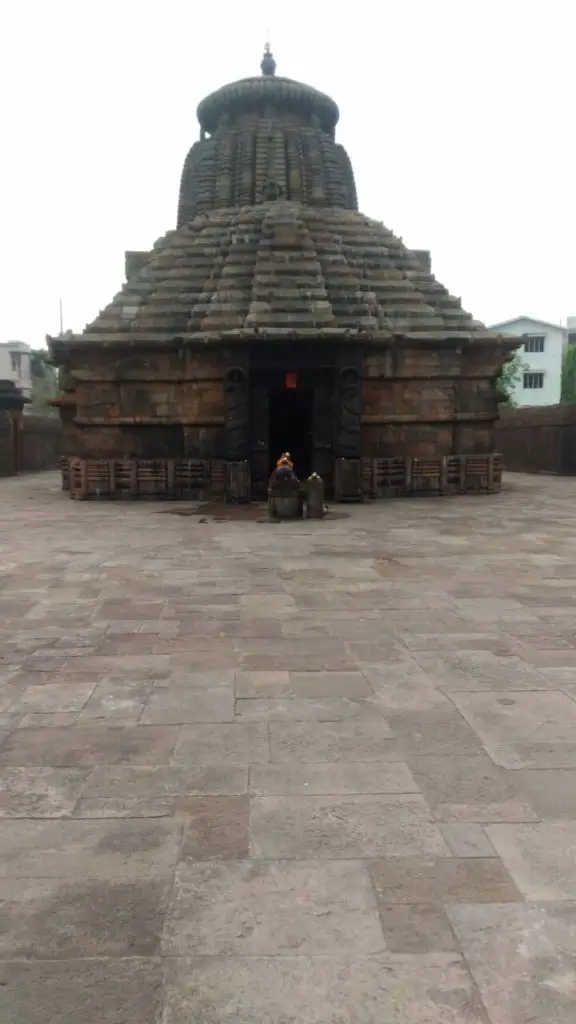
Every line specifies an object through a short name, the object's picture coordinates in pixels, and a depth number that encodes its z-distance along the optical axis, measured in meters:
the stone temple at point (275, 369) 15.48
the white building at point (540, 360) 50.53
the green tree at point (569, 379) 42.16
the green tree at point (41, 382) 55.16
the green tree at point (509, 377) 41.16
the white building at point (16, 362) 54.44
